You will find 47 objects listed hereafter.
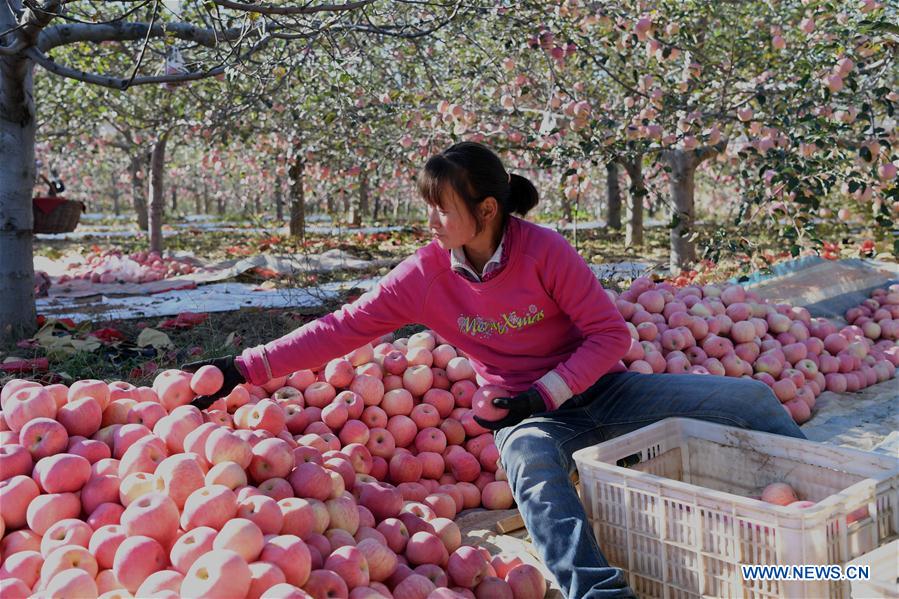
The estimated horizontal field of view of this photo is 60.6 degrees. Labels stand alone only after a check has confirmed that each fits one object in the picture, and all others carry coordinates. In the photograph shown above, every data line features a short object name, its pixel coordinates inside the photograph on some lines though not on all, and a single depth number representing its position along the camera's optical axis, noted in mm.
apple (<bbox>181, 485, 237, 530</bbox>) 2035
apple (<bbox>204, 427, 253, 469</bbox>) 2295
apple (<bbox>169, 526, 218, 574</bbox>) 1916
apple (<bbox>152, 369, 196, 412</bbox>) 2818
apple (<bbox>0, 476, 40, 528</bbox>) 2236
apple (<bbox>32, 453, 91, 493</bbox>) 2281
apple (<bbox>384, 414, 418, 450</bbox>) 3369
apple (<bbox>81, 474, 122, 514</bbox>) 2273
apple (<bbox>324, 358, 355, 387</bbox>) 3479
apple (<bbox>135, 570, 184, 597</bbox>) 1823
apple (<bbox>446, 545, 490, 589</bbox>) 2344
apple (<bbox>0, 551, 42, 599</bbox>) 2023
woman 2514
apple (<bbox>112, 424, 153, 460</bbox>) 2518
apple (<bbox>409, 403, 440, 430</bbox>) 3432
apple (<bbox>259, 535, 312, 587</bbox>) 1906
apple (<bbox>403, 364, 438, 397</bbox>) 3570
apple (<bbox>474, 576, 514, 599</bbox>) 2326
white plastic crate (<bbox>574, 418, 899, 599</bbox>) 1894
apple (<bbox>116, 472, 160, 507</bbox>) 2227
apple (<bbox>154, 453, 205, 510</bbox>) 2166
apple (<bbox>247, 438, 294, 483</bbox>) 2383
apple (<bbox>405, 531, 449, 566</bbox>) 2398
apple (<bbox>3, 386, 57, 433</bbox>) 2545
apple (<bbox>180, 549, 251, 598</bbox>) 1734
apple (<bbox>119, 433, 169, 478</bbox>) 2334
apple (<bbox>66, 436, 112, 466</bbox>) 2439
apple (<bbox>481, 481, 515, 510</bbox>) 3170
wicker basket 8555
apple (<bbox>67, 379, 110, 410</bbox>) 2654
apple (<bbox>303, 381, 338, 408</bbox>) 3395
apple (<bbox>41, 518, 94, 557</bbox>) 2107
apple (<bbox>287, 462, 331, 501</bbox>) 2371
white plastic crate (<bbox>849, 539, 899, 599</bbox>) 1547
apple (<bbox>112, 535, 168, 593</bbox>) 1909
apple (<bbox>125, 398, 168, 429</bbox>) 2678
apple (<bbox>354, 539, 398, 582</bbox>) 2184
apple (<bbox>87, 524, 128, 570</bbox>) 2012
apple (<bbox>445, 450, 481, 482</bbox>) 3293
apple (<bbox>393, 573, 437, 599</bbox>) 2129
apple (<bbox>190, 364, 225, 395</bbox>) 2818
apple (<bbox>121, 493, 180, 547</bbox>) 2006
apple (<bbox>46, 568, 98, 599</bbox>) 1829
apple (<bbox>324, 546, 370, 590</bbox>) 2033
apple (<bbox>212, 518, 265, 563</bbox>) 1897
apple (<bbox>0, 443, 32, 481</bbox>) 2338
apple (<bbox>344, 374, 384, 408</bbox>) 3443
